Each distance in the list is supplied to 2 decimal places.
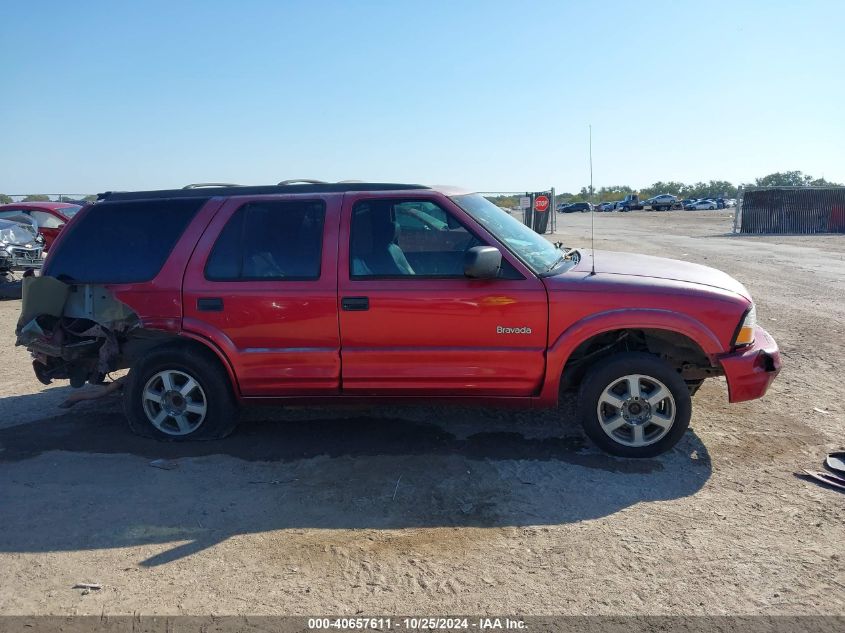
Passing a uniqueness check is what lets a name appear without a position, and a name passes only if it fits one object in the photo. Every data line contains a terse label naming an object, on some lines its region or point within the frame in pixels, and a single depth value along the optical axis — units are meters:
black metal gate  27.47
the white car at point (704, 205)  73.75
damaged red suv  4.57
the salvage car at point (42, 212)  15.31
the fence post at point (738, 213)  28.72
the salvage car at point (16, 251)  12.90
